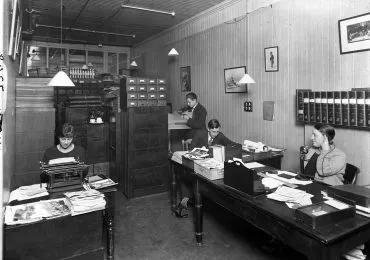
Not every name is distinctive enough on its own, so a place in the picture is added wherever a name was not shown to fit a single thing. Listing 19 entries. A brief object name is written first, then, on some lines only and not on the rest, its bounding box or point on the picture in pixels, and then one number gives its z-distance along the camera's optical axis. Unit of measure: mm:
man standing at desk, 5734
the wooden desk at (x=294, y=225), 1833
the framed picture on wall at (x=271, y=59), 4773
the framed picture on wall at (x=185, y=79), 7409
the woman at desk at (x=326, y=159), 3381
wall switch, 5418
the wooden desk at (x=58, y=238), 2227
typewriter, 2896
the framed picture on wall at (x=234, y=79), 5551
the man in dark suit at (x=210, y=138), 4621
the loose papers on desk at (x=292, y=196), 2311
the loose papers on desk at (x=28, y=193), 2732
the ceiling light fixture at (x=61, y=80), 4313
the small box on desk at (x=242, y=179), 2520
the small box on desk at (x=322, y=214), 1924
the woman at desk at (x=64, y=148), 3889
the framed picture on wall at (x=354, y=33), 3482
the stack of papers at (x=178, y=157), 3943
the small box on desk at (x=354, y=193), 2159
